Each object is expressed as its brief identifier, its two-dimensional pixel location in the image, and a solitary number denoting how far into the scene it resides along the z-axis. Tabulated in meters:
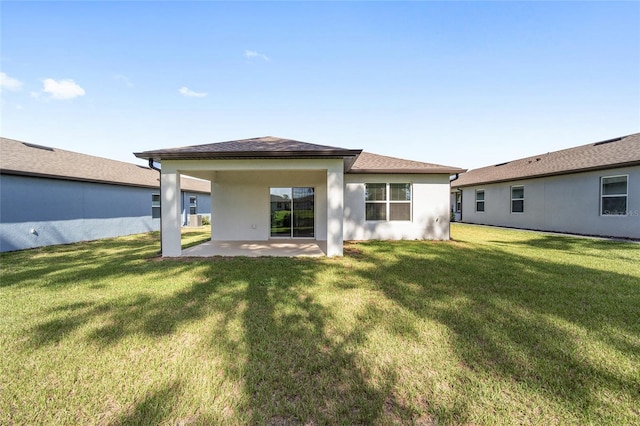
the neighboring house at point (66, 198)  9.49
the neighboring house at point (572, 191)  10.76
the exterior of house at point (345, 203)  10.99
